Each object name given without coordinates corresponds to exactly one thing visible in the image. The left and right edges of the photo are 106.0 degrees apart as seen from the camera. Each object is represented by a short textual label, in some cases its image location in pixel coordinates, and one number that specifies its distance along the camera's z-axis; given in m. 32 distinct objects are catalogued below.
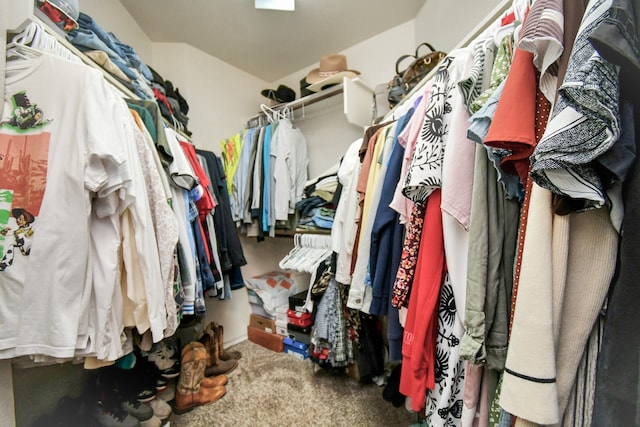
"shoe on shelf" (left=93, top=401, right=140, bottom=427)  0.89
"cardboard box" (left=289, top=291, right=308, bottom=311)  1.62
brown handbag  1.05
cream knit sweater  0.32
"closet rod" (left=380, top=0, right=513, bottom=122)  0.55
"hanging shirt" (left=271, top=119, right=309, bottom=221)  1.67
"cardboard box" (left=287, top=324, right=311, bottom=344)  1.60
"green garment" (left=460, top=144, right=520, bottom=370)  0.45
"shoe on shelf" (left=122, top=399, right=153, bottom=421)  0.96
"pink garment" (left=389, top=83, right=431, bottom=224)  0.67
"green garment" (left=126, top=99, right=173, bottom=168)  0.83
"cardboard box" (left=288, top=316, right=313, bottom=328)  1.60
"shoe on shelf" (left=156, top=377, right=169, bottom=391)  1.14
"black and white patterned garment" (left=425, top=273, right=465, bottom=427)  0.54
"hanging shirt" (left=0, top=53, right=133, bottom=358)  0.52
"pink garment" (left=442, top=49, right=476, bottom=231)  0.51
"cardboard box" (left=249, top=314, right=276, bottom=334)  1.82
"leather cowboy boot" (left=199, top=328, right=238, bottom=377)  1.46
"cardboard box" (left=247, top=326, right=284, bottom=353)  1.73
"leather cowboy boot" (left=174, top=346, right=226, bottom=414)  1.19
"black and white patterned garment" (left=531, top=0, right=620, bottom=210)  0.27
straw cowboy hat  1.63
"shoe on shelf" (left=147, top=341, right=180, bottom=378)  1.16
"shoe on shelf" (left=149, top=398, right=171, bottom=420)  1.05
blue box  1.60
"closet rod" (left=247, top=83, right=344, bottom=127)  1.66
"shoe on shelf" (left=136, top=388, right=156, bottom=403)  1.03
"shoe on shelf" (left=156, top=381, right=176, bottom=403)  1.15
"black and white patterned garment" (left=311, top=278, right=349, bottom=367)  1.27
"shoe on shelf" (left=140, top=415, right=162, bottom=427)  0.98
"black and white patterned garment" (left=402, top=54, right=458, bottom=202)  0.56
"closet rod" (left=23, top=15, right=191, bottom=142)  0.63
